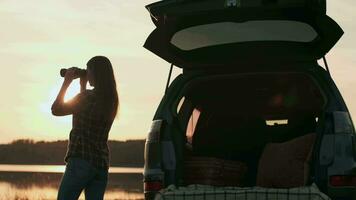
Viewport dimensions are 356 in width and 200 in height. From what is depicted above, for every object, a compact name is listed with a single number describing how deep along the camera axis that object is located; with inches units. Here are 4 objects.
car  208.1
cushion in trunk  221.3
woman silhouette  227.6
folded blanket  187.6
